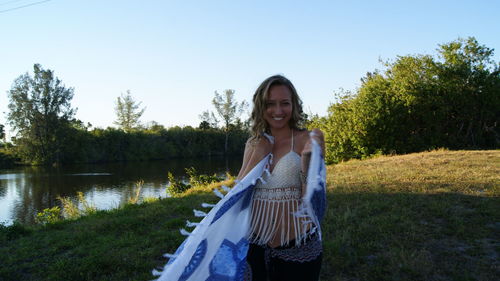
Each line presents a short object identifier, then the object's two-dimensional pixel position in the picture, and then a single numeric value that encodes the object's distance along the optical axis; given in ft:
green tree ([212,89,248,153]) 206.80
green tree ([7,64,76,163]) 128.98
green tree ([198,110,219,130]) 209.97
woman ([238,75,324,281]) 6.61
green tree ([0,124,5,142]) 140.15
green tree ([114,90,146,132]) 191.21
